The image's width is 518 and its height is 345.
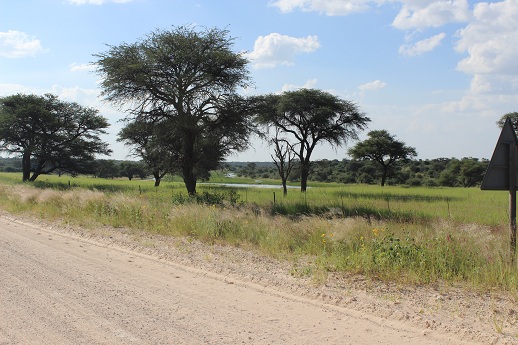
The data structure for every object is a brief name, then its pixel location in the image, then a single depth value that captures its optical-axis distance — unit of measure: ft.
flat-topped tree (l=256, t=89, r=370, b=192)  134.21
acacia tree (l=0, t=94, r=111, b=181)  151.33
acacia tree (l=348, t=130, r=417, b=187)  192.13
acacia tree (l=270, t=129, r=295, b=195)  124.26
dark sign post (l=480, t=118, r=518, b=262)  27.20
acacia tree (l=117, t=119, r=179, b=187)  84.84
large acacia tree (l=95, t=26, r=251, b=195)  82.02
